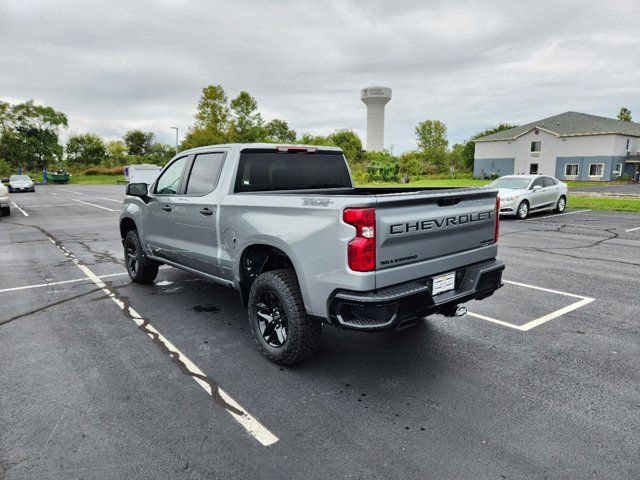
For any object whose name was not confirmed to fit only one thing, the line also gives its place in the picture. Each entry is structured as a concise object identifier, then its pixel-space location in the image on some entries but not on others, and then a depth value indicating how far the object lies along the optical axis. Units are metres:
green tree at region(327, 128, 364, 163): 78.06
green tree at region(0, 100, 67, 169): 66.81
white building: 45.69
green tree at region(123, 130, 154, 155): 96.94
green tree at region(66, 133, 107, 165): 77.50
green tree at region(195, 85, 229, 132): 45.12
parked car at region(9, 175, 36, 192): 32.59
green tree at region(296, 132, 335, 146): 65.56
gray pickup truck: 3.08
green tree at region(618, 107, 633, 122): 83.69
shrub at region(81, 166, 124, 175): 67.75
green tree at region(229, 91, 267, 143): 45.56
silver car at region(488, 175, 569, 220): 14.55
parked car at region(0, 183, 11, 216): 16.00
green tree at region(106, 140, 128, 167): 77.79
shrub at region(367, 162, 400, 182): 41.34
